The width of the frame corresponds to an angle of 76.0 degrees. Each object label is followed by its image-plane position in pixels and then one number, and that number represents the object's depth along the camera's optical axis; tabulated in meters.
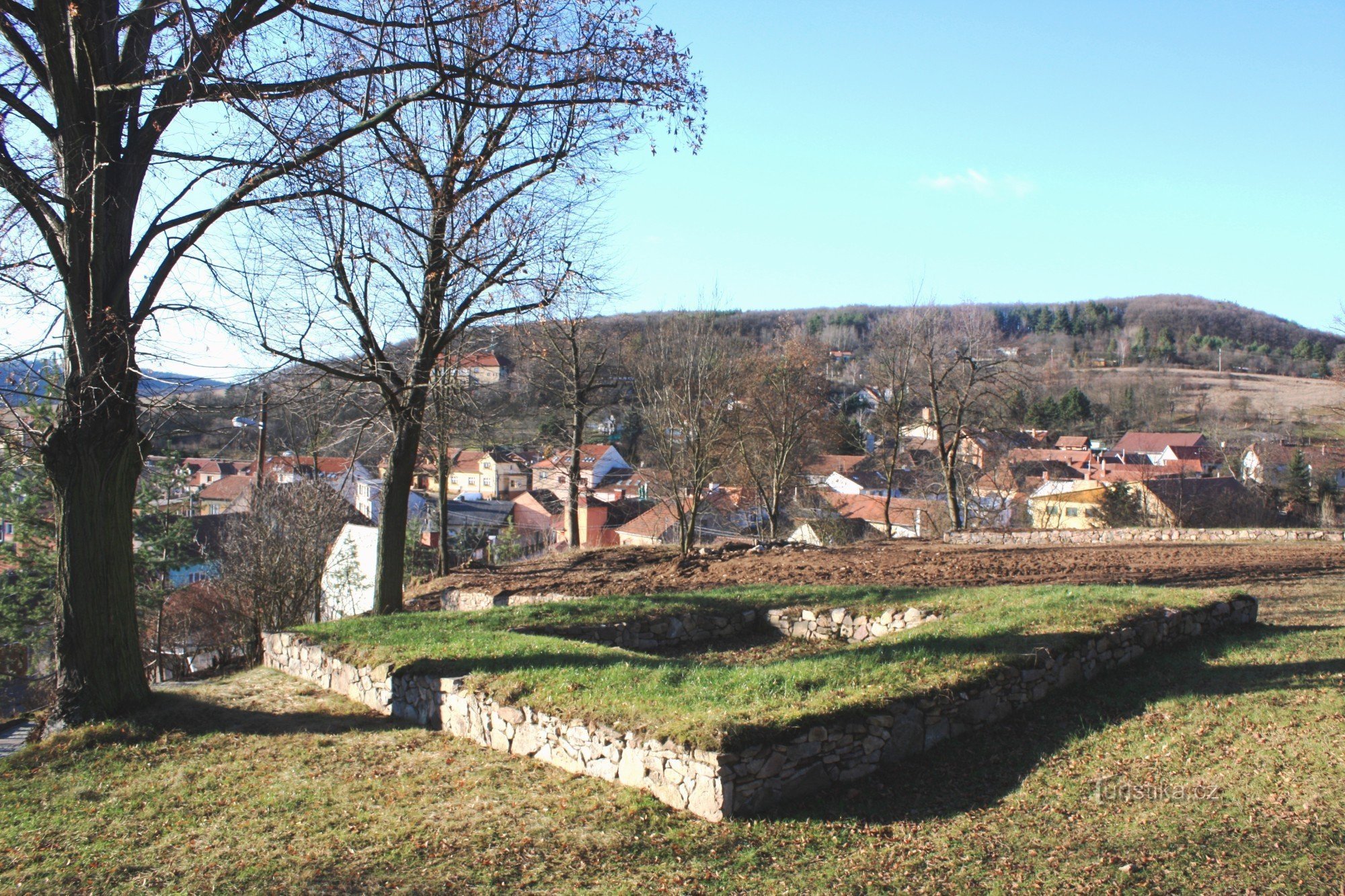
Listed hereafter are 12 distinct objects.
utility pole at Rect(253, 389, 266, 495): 19.28
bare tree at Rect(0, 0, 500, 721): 7.25
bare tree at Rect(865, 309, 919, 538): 25.19
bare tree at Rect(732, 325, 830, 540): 24.70
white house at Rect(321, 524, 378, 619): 20.17
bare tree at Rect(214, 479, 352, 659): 16.86
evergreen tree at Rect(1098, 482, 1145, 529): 26.42
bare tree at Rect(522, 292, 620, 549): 22.64
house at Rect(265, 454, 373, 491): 20.73
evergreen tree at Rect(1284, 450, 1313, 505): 34.28
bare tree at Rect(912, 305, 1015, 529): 23.88
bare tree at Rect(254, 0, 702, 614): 8.16
